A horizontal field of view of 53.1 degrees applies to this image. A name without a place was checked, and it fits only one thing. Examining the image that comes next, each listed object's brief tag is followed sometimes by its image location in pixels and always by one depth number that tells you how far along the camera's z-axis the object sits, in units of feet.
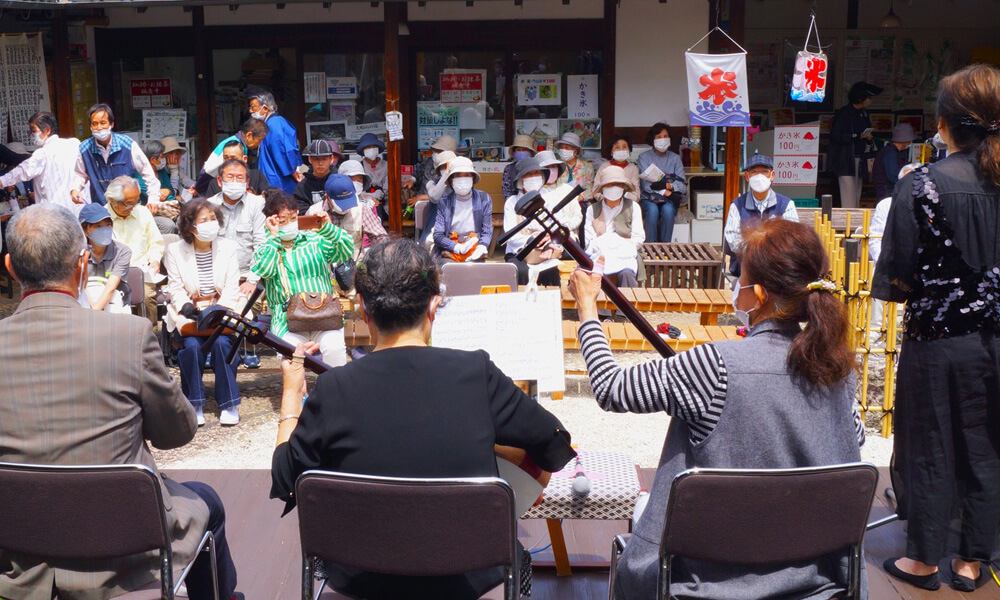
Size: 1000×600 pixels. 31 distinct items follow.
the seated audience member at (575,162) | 32.42
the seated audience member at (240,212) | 23.16
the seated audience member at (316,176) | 26.55
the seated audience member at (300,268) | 19.47
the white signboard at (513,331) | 11.43
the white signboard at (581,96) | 36.47
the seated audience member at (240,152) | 26.22
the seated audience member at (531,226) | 24.58
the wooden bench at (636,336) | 20.63
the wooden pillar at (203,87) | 36.58
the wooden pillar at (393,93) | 30.30
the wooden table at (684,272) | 28.07
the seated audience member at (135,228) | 22.80
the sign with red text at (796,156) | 36.70
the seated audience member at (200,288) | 19.72
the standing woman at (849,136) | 36.45
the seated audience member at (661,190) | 32.94
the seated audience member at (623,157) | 32.91
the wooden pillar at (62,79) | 33.22
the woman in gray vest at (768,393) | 7.82
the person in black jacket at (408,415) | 7.54
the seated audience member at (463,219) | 24.81
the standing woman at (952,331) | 10.58
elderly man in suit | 8.28
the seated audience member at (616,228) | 25.93
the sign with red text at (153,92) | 37.86
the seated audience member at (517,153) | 31.78
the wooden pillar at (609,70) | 35.29
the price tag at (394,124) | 30.07
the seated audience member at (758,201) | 26.48
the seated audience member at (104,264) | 19.40
